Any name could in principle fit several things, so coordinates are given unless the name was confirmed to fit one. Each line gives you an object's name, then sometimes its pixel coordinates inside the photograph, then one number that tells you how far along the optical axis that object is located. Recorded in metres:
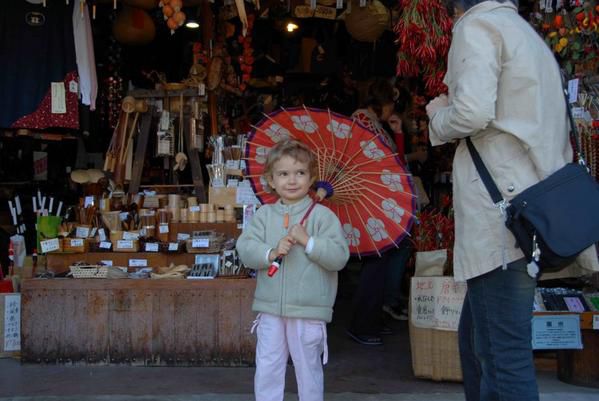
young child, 3.40
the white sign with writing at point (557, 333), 4.45
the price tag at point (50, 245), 5.38
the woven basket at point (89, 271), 5.11
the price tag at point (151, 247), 5.44
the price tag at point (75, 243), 5.39
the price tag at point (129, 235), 5.45
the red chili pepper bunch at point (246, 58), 7.32
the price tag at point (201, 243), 5.31
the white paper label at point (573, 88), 4.88
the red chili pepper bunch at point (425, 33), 4.41
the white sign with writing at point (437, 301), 4.40
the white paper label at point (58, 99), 5.97
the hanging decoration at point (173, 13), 5.93
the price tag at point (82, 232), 5.48
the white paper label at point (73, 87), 6.05
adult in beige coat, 2.69
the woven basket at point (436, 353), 4.48
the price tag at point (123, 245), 5.43
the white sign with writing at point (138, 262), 5.45
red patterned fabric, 5.94
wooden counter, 5.00
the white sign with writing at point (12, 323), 5.27
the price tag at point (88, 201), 5.60
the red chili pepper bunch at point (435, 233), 4.82
